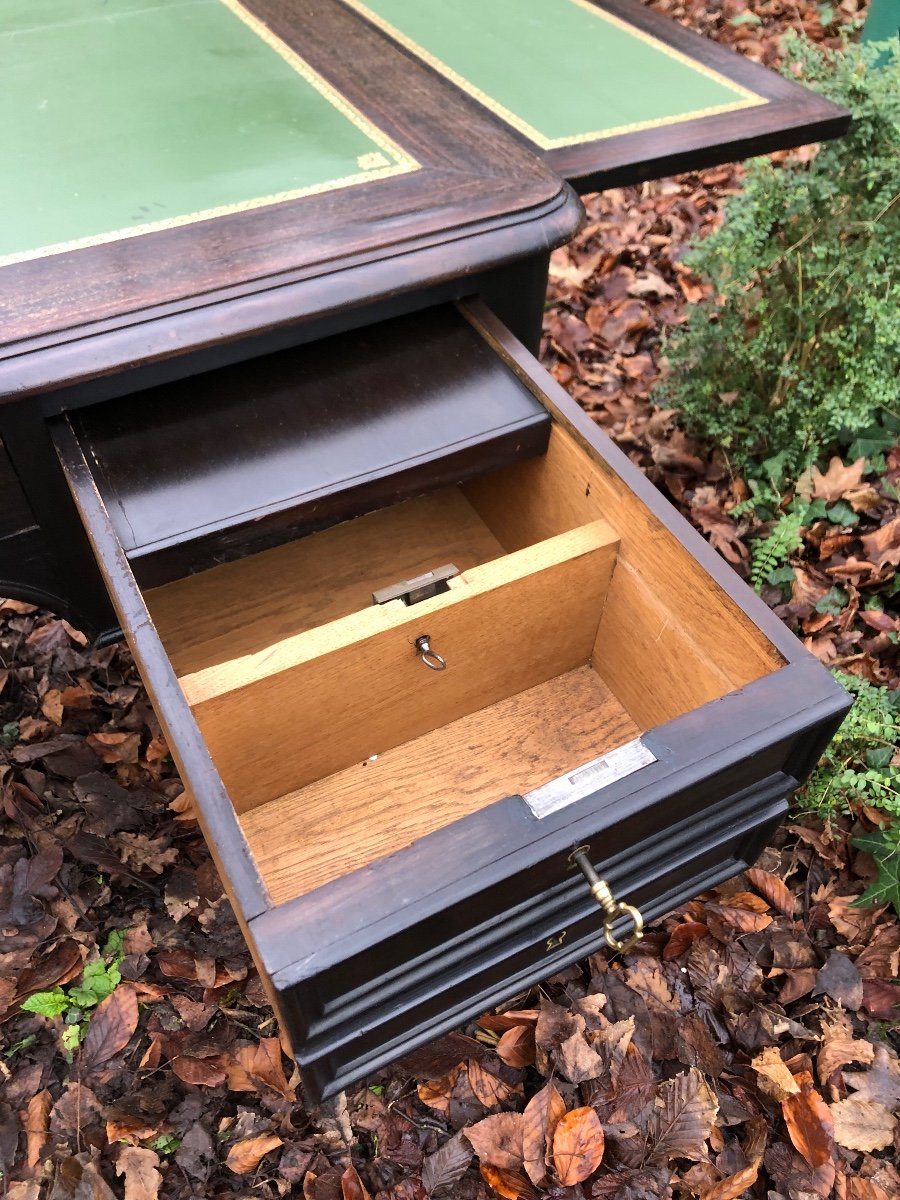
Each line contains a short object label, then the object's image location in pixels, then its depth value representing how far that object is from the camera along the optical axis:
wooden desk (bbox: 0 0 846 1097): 0.89
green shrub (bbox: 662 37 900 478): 1.63
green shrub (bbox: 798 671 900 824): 1.45
